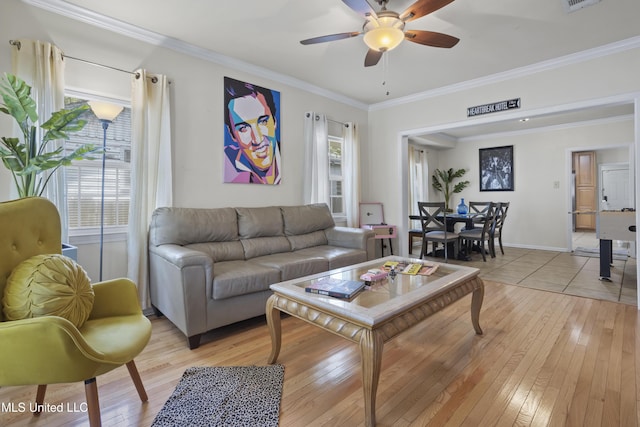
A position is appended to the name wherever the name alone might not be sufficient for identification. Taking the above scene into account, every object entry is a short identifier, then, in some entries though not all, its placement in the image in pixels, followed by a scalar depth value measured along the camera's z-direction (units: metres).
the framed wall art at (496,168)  6.57
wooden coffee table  1.39
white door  7.90
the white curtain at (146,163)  2.70
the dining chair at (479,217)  5.07
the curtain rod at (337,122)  4.32
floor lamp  2.32
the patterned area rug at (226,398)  1.45
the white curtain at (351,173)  4.78
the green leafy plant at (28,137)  1.92
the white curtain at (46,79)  2.24
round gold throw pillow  1.23
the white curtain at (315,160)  4.19
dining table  5.12
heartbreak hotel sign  3.76
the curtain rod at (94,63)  2.23
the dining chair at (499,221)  5.33
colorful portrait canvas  3.44
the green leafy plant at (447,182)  7.33
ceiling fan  1.97
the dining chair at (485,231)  4.88
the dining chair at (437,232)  4.76
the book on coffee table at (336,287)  1.70
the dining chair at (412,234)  5.25
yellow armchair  1.07
